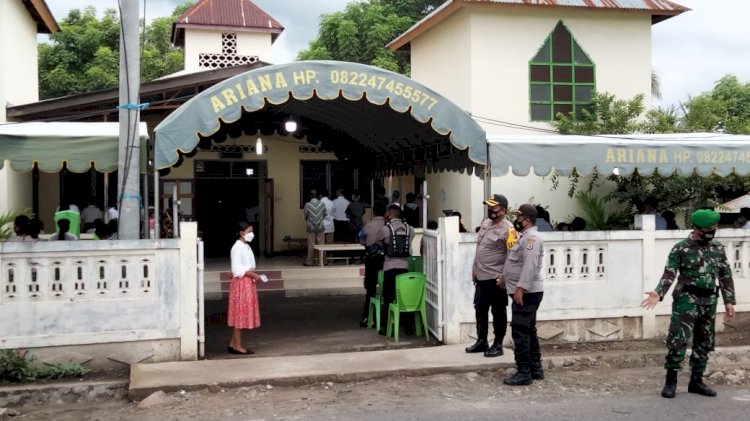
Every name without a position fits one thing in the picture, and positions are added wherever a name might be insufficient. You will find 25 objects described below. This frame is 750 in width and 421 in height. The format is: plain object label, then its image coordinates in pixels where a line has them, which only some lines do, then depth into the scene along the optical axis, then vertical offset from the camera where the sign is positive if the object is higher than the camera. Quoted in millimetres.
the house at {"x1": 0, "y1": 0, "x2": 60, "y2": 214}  12445 +3041
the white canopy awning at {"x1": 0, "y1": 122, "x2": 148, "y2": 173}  7254 +683
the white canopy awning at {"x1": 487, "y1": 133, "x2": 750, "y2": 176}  8461 +638
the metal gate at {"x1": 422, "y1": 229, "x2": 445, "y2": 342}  8094 -913
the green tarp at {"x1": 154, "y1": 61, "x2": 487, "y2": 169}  7367 +1262
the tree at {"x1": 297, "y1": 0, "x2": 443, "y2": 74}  28938 +7806
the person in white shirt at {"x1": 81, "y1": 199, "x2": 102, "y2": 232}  14093 -122
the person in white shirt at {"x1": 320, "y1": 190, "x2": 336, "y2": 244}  14320 -312
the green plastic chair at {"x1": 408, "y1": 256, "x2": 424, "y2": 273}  9523 -818
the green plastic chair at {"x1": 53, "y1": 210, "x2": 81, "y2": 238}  10625 -123
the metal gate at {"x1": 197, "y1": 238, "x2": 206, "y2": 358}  7367 -1059
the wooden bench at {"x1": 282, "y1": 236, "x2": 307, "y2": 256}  16562 -851
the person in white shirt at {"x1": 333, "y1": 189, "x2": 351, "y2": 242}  15172 -267
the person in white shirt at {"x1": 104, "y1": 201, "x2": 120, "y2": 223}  13629 -84
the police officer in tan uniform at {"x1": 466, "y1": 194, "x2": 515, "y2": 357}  7066 -728
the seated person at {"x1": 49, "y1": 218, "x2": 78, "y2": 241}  8570 -263
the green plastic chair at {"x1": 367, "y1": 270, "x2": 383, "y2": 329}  8764 -1300
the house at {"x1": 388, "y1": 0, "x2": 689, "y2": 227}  14250 +3070
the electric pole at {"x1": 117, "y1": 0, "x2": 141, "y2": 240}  7332 +904
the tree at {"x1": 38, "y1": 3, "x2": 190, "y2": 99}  28562 +6851
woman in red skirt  7438 -866
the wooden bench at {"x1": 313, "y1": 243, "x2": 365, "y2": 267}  13086 -793
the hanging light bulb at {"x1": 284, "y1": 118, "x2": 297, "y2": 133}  12703 +1557
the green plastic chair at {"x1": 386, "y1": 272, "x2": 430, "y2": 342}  8242 -1104
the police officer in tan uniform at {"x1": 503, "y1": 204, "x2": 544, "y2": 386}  6371 -770
